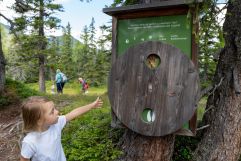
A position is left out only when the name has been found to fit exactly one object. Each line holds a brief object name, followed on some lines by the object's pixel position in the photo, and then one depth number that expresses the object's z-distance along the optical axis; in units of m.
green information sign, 1.86
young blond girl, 1.51
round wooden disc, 1.72
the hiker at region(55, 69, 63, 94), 9.16
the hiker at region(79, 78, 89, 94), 11.86
